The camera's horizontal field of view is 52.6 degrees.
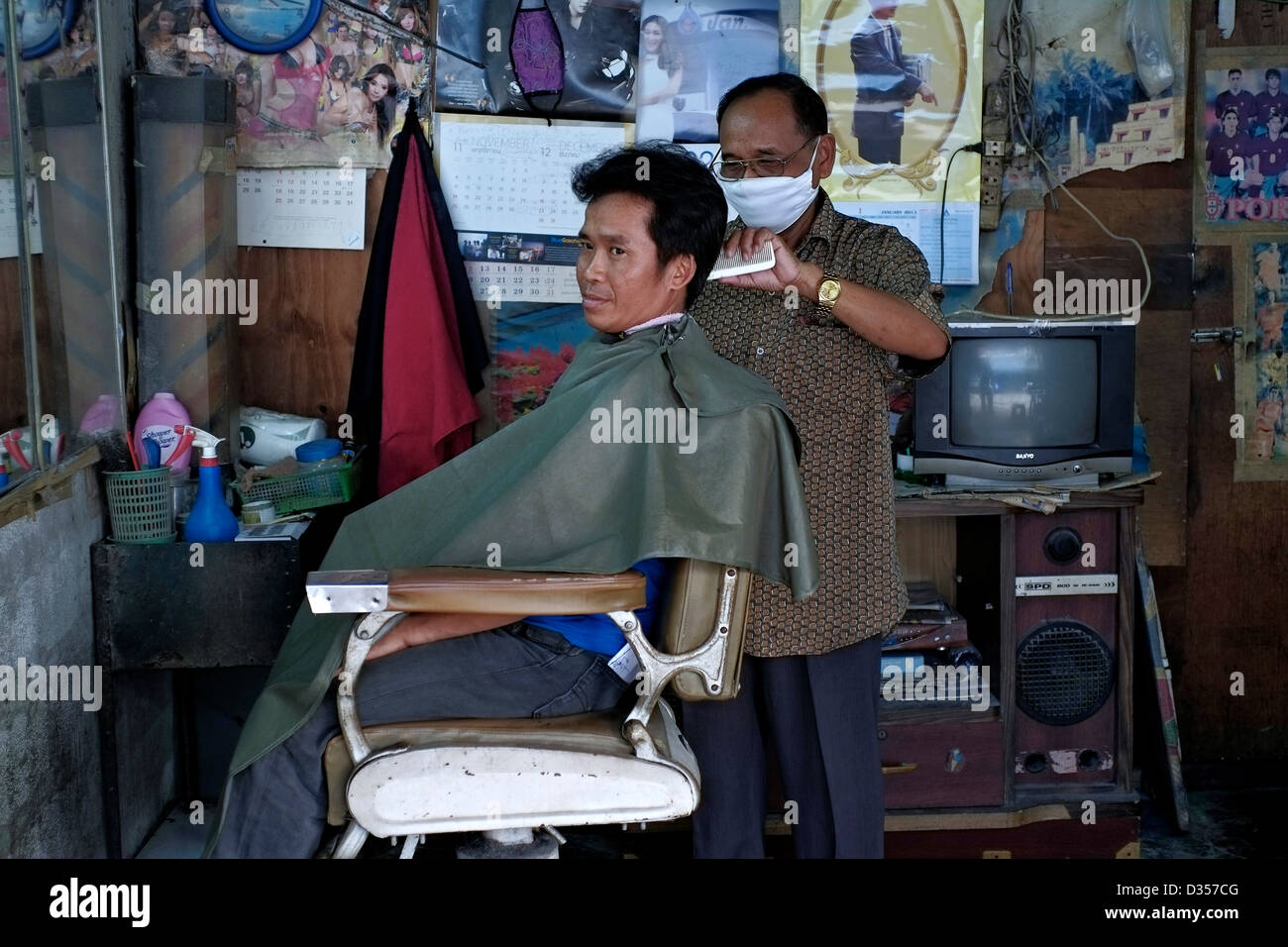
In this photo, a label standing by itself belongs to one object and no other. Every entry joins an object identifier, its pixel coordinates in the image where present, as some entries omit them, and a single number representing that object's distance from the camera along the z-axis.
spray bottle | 2.67
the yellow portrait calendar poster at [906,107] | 3.19
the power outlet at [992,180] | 3.24
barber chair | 1.74
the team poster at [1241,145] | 3.26
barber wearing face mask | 2.14
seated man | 1.82
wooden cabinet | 2.89
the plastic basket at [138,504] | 2.63
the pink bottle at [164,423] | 2.84
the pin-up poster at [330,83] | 3.08
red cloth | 3.04
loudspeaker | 2.91
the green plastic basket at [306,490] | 2.85
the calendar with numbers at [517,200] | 3.17
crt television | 2.91
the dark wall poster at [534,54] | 3.12
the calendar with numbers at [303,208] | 3.13
